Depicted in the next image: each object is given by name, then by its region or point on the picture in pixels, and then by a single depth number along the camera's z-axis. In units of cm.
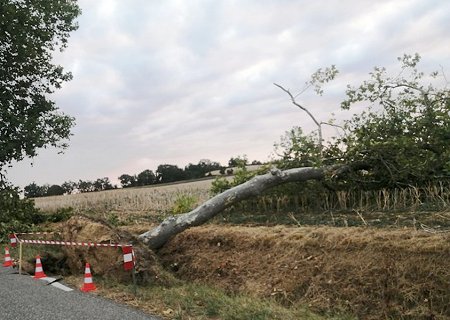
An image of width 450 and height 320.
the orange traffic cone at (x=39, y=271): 900
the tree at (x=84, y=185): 5795
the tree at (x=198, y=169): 5991
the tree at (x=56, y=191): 5870
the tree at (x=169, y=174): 5966
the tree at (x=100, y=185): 5922
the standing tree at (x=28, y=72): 1689
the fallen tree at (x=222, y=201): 1091
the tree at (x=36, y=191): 5844
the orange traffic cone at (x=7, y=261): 1074
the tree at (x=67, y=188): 5820
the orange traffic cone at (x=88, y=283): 765
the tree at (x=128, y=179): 5957
